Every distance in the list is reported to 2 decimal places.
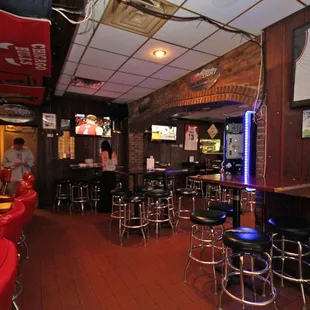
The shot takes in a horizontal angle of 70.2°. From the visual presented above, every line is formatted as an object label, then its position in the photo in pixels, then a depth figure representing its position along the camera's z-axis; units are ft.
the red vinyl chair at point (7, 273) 2.08
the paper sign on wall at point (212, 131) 29.68
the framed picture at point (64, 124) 19.57
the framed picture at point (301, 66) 7.63
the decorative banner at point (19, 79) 11.22
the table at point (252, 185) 5.96
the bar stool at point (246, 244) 5.47
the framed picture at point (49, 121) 18.90
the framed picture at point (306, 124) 7.72
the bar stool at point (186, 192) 13.09
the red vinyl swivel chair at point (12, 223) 4.43
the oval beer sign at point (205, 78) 11.60
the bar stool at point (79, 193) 17.74
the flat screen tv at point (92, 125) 20.06
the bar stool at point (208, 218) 7.43
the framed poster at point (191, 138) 27.71
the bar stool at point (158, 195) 11.96
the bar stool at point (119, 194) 12.26
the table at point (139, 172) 13.69
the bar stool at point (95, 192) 18.08
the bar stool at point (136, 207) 11.55
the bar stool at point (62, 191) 18.23
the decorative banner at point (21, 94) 13.48
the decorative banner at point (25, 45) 6.44
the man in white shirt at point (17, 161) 15.71
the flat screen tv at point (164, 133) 24.80
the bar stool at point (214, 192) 18.83
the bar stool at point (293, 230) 6.20
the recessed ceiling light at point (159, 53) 10.87
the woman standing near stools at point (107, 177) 15.84
